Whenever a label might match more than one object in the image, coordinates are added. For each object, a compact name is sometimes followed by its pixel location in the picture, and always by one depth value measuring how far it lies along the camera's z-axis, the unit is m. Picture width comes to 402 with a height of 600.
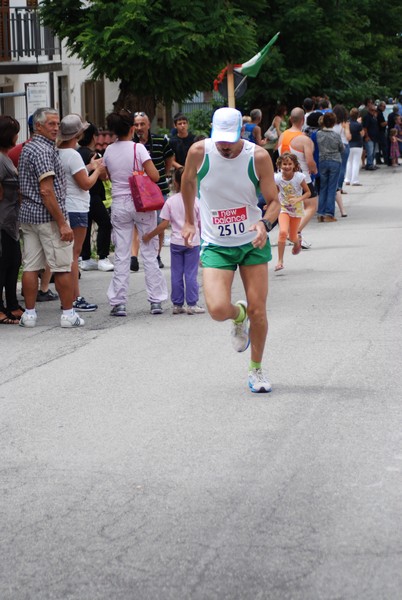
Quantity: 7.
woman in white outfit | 11.30
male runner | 7.76
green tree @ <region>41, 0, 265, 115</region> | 20.06
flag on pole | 21.97
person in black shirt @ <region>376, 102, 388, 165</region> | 33.78
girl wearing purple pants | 11.50
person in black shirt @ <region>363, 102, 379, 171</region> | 32.69
